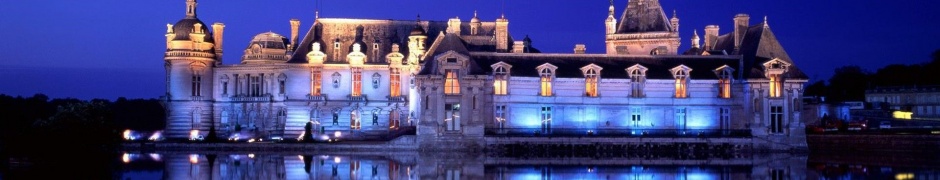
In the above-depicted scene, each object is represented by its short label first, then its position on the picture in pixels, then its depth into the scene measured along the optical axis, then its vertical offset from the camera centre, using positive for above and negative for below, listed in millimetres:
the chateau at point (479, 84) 69688 +1798
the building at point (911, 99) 103438 +1101
